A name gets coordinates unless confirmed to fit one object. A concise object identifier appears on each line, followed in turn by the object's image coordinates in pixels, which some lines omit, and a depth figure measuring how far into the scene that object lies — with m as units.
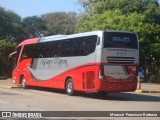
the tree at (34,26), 68.38
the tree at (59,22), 68.25
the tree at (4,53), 43.74
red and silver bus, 19.67
